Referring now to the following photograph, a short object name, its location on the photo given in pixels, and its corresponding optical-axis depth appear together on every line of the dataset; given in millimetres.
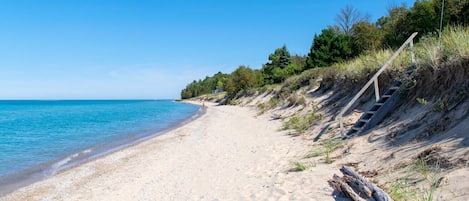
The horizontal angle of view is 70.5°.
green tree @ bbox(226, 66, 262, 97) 57188
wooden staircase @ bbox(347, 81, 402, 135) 8695
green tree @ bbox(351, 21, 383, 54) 39250
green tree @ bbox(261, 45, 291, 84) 72800
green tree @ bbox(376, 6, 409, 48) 33816
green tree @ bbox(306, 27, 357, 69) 40281
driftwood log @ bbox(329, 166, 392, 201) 4469
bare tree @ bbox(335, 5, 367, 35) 55344
